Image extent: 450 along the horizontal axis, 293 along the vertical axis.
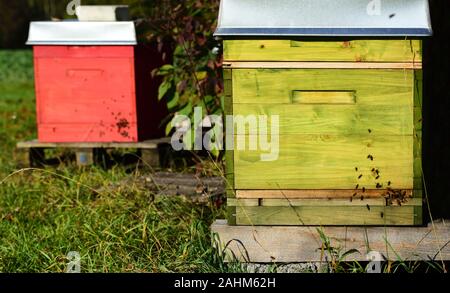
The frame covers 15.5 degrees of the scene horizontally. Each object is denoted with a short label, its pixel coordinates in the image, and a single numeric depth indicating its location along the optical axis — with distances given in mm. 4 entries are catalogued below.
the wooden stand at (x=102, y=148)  10171
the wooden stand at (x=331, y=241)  6127
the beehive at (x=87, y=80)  9978
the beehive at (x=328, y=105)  5984
